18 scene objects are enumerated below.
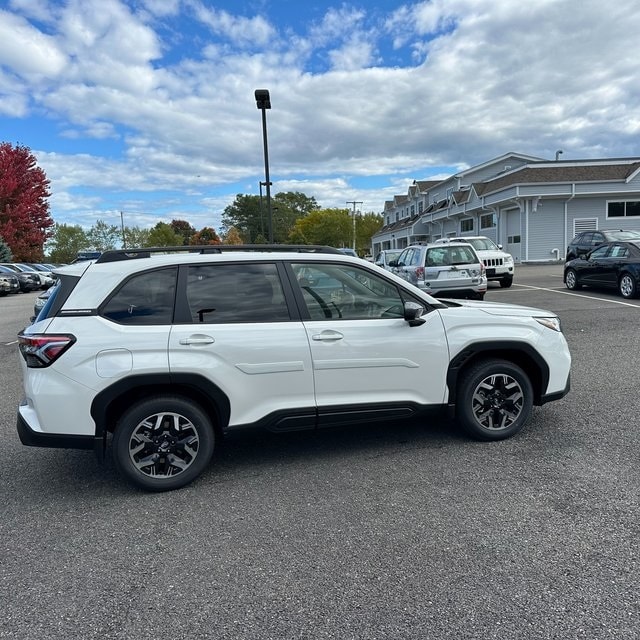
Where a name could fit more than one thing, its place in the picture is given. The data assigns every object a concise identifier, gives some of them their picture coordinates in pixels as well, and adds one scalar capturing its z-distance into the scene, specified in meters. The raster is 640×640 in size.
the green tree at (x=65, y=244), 62.88
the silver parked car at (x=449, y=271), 12.84
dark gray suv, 15.76
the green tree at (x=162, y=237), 83.51
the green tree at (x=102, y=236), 66.81
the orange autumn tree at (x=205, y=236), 98.13
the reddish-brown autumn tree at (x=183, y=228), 117.75
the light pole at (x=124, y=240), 73.57
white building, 30.95
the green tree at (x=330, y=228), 78.38
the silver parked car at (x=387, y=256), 20.36
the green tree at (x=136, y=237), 78.00
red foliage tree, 43.09
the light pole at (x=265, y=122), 12.56
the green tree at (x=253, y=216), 106.06
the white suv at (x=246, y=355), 3.57
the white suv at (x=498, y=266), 17.45
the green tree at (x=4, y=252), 41.16
